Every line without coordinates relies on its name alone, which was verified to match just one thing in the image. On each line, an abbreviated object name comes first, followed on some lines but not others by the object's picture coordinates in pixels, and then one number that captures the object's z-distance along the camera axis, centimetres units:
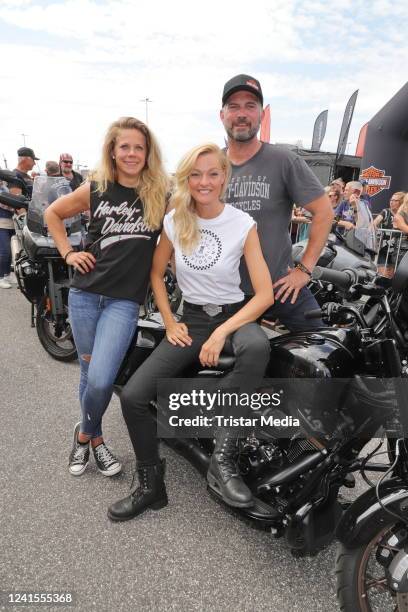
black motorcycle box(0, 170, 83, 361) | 396
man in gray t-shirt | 229
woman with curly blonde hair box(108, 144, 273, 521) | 192
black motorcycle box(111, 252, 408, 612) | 154
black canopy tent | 1416
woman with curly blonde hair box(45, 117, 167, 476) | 222
